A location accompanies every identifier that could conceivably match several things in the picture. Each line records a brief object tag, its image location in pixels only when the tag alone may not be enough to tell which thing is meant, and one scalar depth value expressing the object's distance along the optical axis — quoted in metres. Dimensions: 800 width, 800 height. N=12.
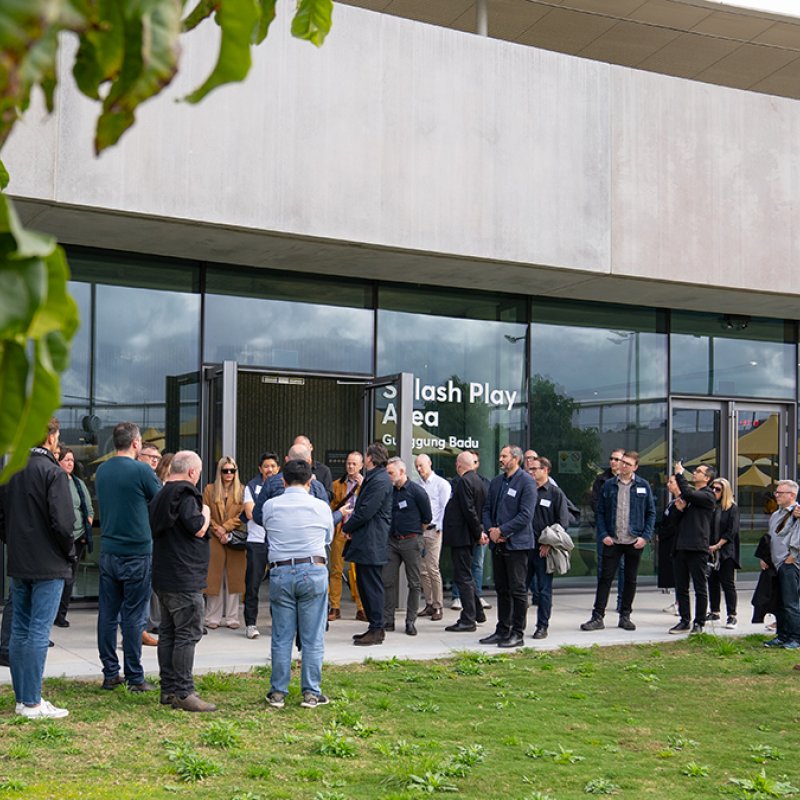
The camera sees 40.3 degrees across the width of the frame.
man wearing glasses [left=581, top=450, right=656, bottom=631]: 11.49
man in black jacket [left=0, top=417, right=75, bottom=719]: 7.04
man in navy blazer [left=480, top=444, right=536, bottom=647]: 10.27
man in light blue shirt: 7.55
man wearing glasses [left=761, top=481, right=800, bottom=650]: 10.13
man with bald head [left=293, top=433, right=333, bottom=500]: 11.41
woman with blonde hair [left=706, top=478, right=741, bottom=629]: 11.62
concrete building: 11.02
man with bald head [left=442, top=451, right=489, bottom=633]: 10.99
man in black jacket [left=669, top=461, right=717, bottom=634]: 11.16
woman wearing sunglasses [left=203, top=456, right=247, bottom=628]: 10.76
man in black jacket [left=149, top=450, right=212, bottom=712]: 7.39
